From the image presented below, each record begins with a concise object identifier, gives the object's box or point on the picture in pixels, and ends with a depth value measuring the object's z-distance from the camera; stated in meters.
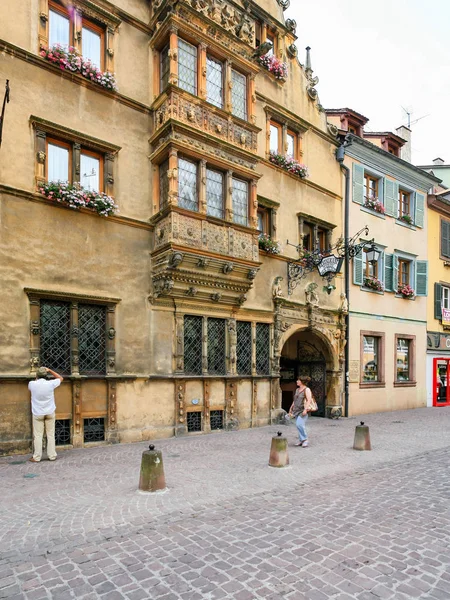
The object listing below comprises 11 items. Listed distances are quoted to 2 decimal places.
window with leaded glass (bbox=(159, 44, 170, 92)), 11.90
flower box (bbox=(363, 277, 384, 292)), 18.80
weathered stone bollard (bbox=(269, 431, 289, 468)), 8.52
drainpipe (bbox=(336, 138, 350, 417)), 17.44
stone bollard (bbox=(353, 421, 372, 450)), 10.26
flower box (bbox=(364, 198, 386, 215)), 19.08
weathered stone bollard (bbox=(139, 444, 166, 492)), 6.80
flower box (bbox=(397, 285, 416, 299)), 20.52
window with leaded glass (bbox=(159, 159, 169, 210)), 11.72
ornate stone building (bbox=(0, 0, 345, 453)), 9.95
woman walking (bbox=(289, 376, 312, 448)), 10.47
